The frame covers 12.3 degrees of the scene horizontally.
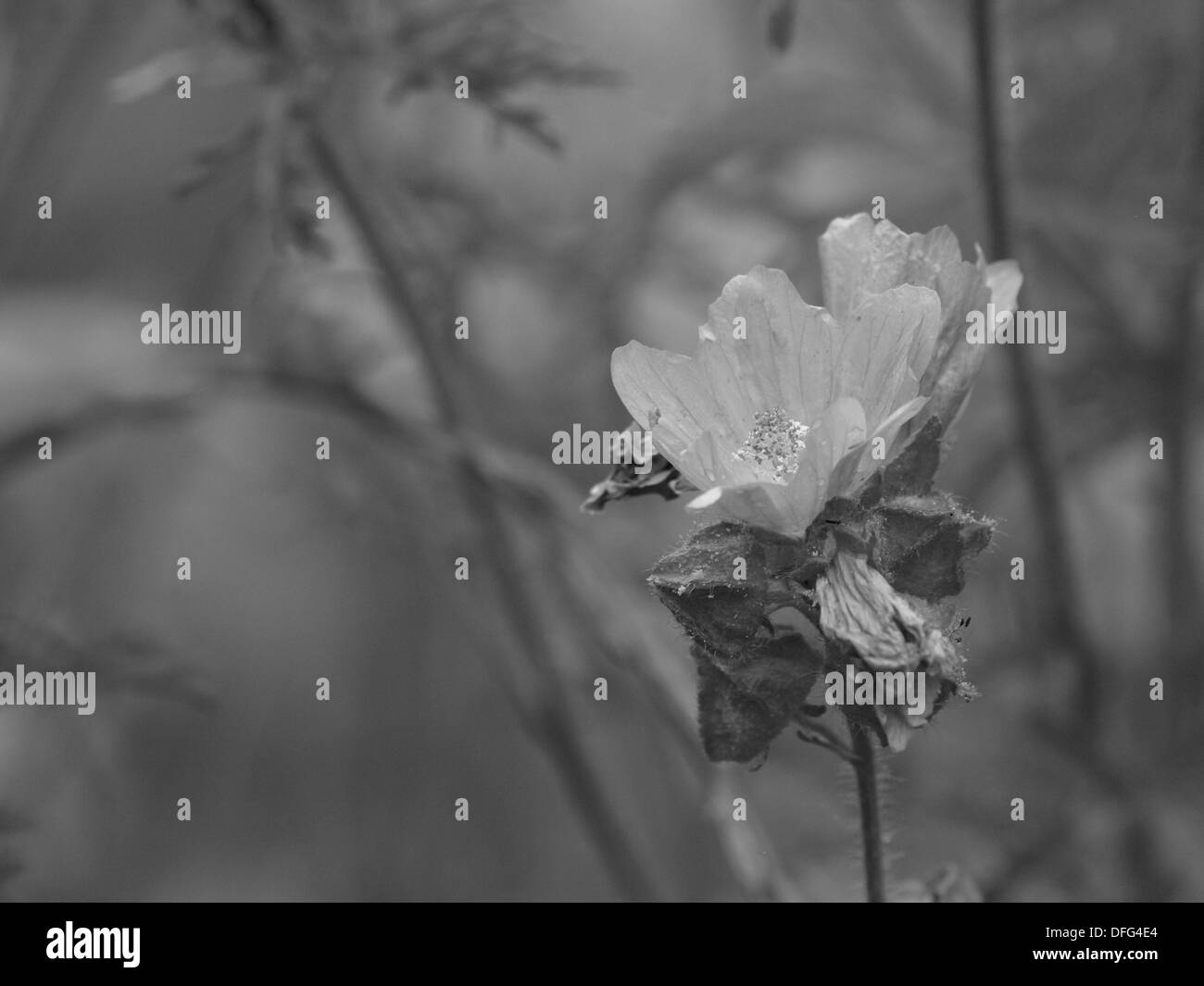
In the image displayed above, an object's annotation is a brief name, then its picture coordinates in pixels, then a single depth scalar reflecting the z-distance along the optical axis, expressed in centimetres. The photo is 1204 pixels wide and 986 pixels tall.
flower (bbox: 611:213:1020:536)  63
